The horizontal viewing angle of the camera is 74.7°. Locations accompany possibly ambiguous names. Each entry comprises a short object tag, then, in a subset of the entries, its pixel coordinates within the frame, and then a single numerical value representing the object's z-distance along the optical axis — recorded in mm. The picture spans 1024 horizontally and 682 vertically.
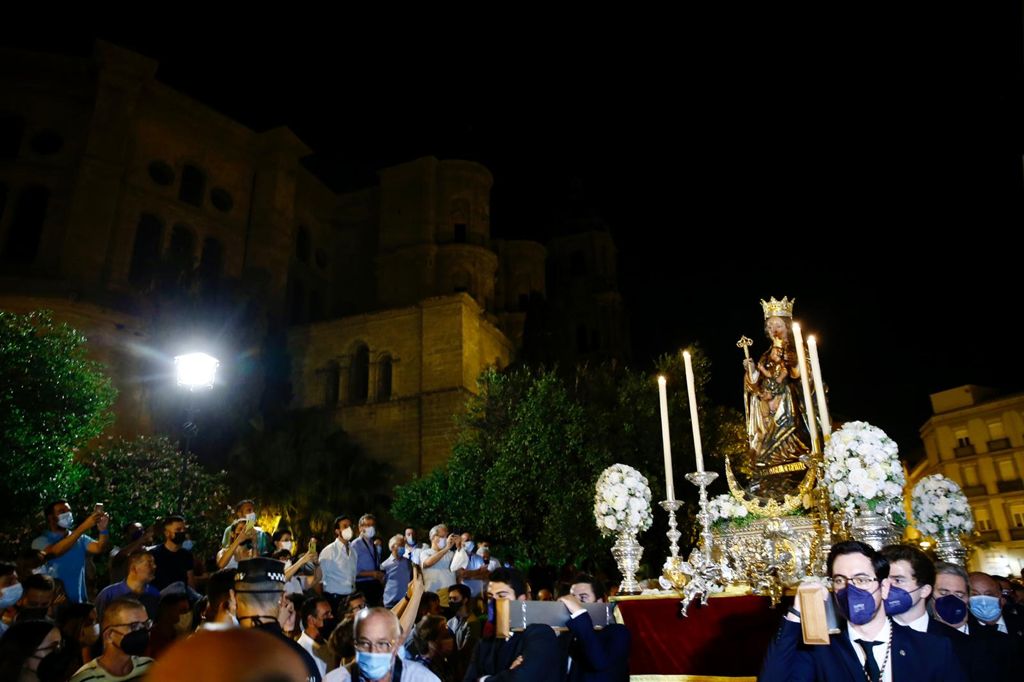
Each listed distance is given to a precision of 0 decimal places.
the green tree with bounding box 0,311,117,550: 17828
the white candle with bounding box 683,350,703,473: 5864
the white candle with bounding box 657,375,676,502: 5804
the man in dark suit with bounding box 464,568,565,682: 3758
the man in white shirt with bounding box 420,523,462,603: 10898
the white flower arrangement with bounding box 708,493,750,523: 5914
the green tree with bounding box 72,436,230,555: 19953
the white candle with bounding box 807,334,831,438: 5277
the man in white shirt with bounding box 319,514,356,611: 9789
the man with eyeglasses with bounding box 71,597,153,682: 3598
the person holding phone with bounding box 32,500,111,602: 7555
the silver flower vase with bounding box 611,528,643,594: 5720
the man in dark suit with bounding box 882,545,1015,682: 3166
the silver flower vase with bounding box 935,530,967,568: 6117
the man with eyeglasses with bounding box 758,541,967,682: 2709
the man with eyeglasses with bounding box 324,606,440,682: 3139
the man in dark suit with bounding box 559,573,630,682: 4000
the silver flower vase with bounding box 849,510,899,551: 4558
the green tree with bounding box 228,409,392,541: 24266
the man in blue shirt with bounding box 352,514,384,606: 10164
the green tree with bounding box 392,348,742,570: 19328
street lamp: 12484
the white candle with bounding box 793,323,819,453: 5732
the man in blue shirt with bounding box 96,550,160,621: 5887
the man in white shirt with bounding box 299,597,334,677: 5082
